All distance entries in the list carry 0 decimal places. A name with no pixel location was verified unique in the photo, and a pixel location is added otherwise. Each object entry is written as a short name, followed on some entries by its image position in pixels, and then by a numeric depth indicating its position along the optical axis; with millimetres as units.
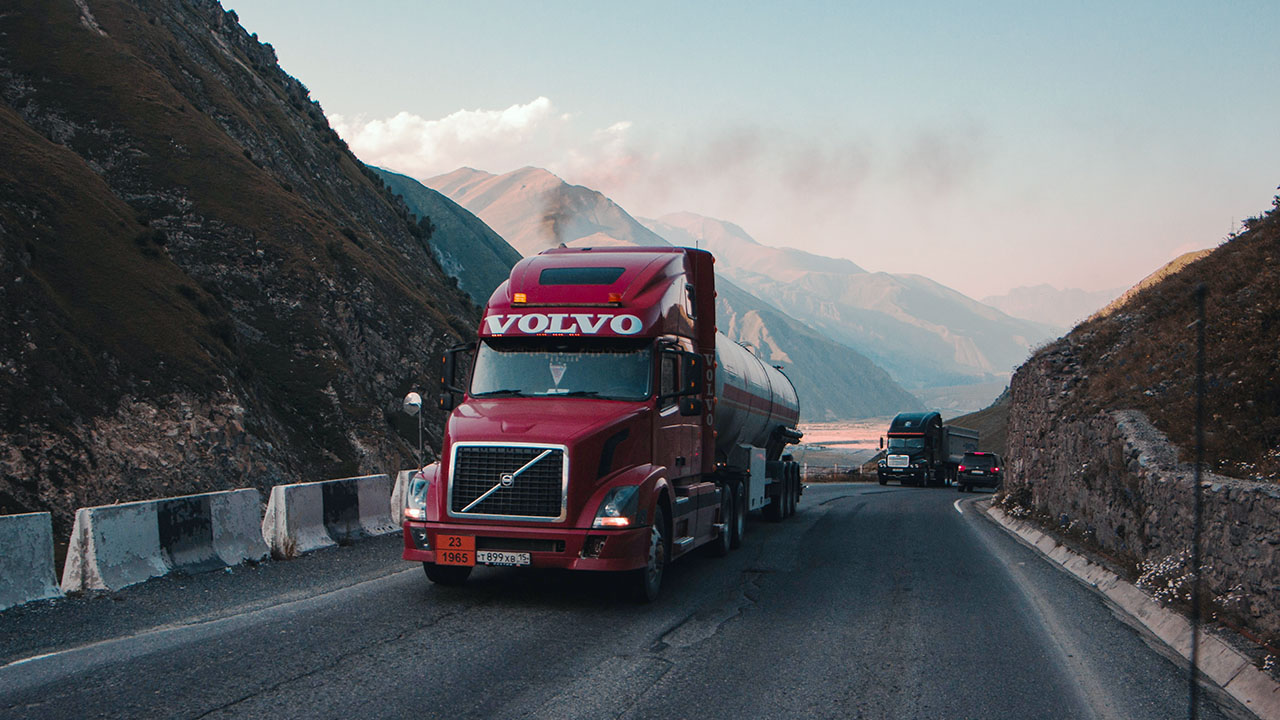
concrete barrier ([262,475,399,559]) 12961
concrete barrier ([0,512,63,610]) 8930
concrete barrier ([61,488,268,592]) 9859
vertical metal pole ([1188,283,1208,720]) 7833
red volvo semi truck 9773
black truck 49188
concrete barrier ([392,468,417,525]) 16344
